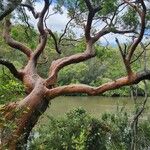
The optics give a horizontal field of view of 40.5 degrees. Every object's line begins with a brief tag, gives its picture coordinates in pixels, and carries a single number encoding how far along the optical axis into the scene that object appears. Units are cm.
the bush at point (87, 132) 489
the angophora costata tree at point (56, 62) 386
